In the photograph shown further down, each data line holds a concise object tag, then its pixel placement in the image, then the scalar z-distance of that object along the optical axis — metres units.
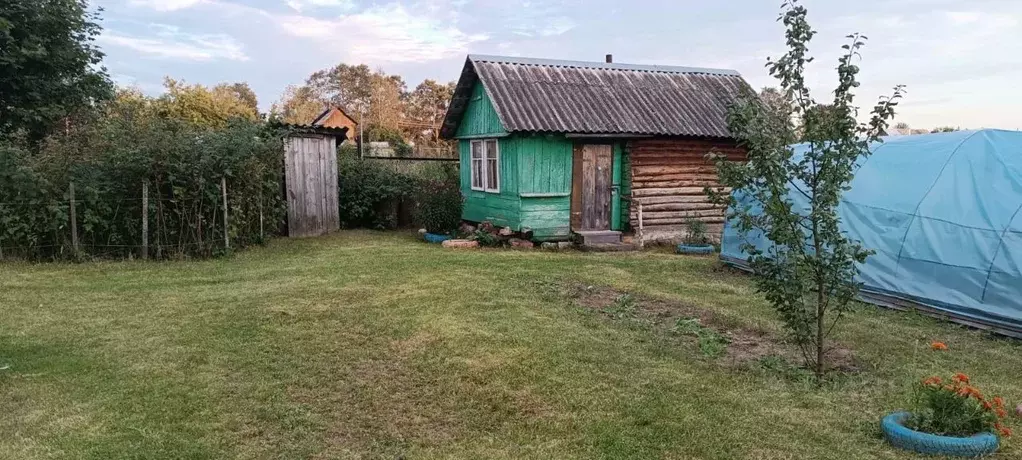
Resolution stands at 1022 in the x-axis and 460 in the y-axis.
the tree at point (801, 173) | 4.65
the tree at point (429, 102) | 47.53
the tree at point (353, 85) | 48.22
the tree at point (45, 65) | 12.78
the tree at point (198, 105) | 27.22
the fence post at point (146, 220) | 9.65
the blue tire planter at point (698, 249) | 12.19
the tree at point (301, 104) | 36.51
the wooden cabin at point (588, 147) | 12.63
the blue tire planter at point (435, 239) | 13.25
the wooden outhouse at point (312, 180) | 13.34
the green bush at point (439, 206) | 13.70
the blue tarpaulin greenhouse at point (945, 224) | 6.41
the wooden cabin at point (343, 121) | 34.89
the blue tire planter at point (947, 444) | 3.58
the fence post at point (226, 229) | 10.40
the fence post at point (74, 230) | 9.34
